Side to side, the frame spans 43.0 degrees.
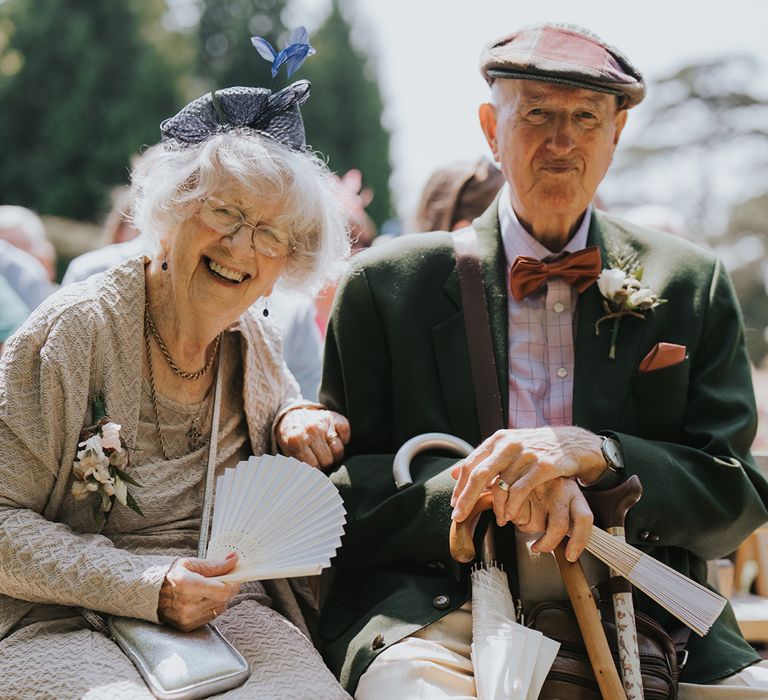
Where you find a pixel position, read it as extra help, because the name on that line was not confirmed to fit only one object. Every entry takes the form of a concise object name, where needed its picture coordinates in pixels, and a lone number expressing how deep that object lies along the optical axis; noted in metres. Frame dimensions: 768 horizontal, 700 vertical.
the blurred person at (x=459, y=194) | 4.67
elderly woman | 2.32
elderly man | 2.57
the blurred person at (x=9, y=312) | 4.65
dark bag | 2.33
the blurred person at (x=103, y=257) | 4.13
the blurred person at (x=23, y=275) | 5.50
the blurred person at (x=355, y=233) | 4.83
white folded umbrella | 2.28
